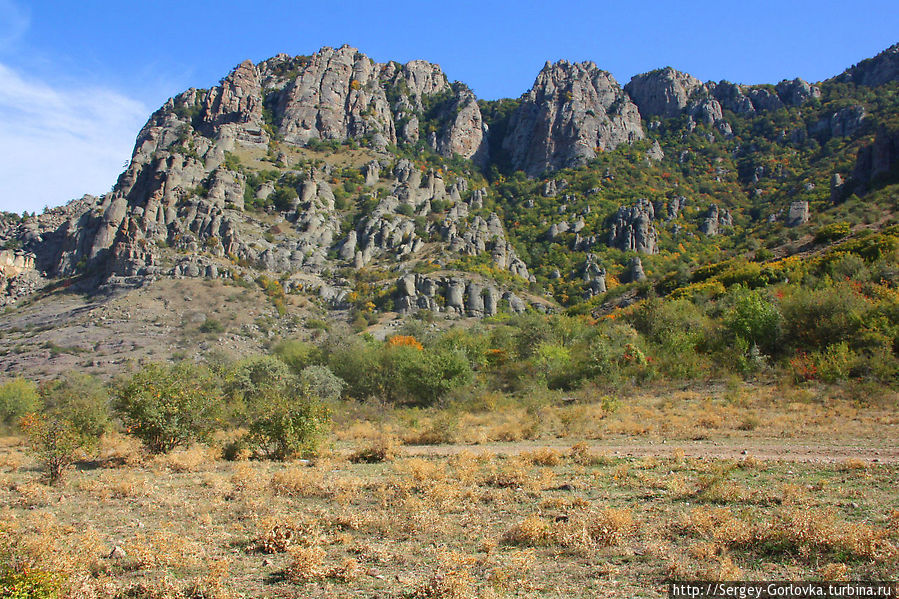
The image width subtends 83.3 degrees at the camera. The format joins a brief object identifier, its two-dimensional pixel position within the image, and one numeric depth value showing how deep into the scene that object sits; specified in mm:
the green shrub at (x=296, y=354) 38156
